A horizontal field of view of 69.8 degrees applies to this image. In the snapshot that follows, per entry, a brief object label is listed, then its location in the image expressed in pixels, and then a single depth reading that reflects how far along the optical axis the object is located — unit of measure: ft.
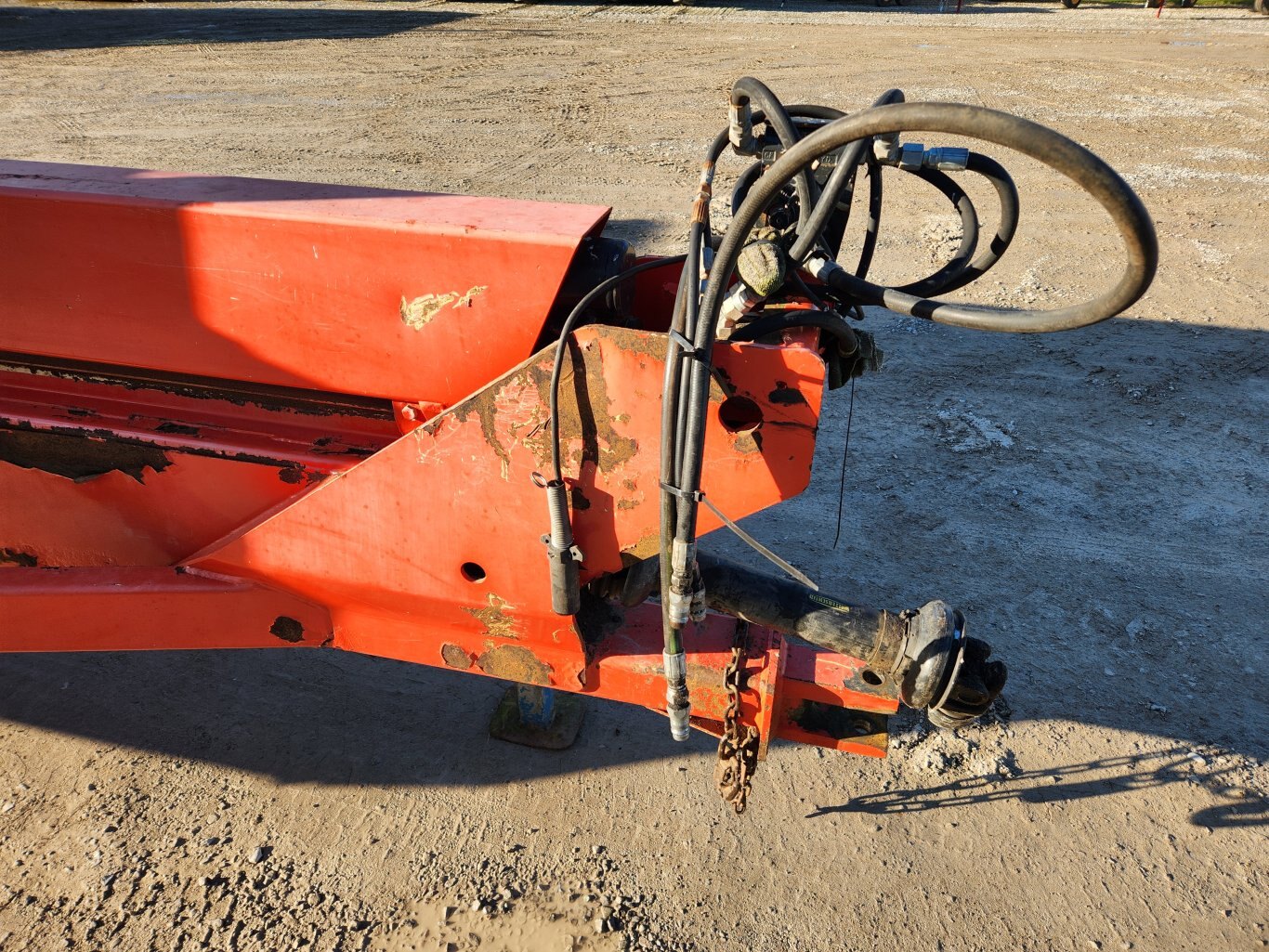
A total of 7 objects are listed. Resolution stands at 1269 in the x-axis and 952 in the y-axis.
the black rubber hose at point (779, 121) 5.32
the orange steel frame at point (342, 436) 5.79
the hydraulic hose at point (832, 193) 4.96
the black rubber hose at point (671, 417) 5.04
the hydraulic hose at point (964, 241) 5.52
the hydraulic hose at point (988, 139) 3.63
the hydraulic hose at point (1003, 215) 5.30
